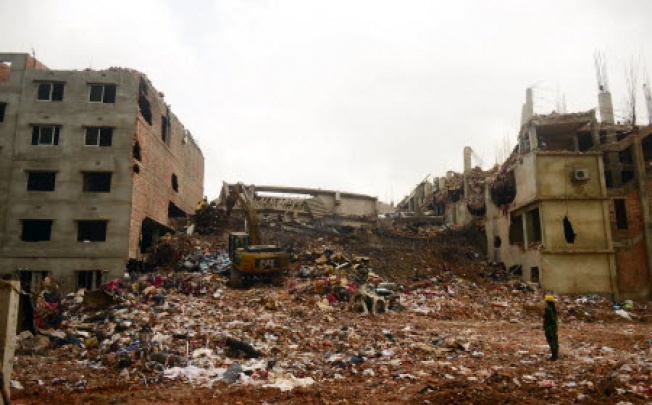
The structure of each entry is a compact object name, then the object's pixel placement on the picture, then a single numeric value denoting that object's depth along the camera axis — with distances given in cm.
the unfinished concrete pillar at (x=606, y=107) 2378
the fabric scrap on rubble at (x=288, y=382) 710
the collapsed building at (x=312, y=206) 2658
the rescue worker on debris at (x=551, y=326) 837
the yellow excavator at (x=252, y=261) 1675
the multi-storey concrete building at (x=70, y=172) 2033
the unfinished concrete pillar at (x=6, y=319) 525
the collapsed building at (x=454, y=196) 2620
